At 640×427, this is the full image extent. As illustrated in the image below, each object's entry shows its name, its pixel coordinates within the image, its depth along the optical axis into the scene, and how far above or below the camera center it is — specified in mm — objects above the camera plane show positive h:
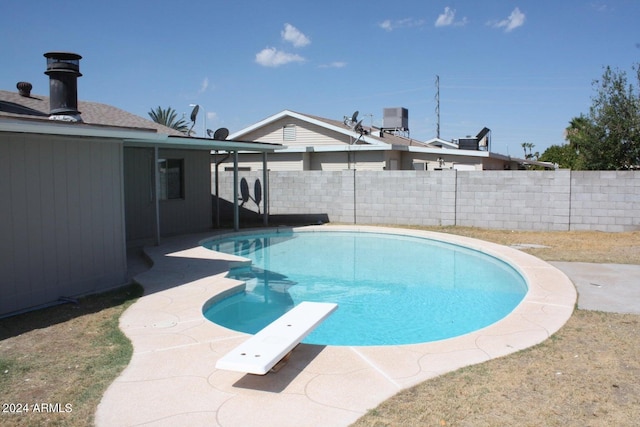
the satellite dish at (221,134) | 14292 +1378
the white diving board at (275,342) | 4016 -1490
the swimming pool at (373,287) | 7031 -2014
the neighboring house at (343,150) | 20125 +1280
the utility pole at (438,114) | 35188 +4824
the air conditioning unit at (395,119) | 25844 +3310
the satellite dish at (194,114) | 14828 +2040
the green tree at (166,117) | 52344 +6874
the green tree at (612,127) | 18688 +2122
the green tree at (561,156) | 30531 +1943
